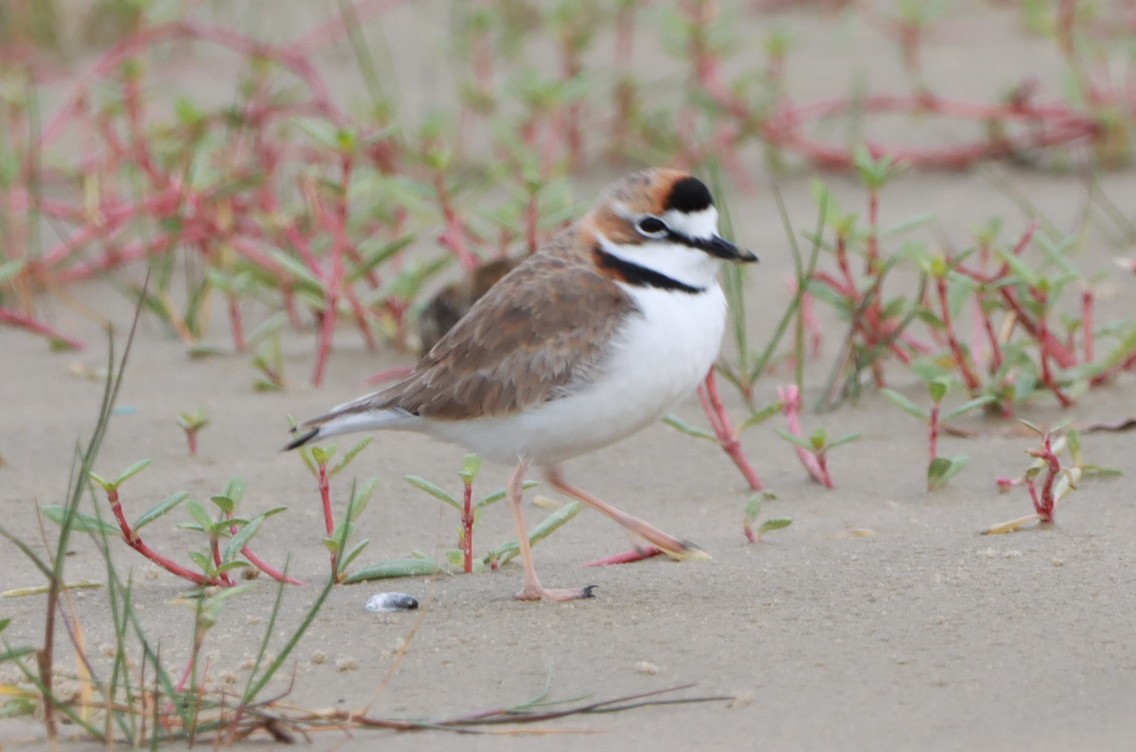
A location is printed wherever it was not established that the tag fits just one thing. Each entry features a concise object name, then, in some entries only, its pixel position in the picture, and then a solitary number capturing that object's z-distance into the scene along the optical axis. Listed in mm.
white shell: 6402
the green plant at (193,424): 8055
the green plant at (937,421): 7551
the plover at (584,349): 6535
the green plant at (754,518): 6895
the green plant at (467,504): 6672
